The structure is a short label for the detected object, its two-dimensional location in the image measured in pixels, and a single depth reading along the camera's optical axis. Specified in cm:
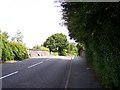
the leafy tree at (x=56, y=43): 4437
